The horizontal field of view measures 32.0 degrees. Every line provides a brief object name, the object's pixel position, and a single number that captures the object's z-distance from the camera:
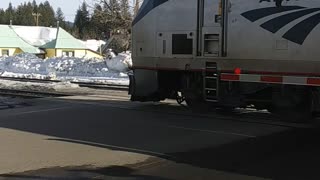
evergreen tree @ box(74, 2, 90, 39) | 131.77
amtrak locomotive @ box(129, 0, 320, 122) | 10.74
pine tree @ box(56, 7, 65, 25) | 175.12
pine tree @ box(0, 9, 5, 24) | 141.19
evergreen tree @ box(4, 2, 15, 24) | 141.12
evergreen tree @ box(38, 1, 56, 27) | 152.38
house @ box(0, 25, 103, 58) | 79.94
